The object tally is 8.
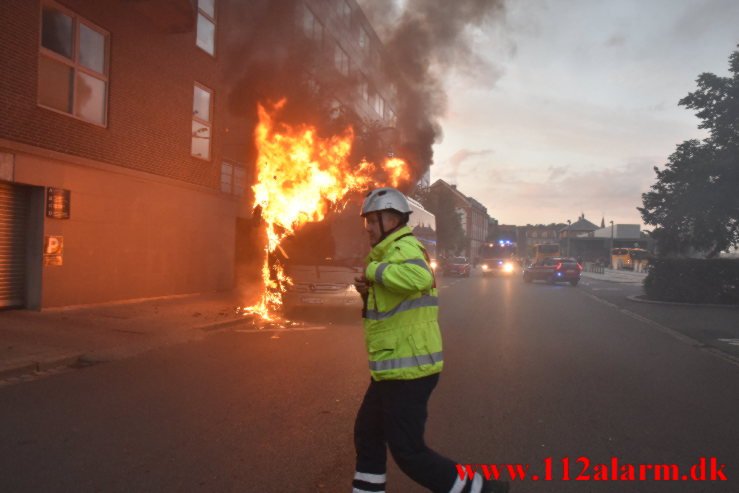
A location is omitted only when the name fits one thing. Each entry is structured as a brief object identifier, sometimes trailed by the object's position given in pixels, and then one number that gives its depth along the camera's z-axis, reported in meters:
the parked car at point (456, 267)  36.91
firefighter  2.64
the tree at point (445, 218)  42.73
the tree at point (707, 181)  18.33
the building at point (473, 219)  89.25
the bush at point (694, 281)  17.00
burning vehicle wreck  11.27
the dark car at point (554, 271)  28.56
